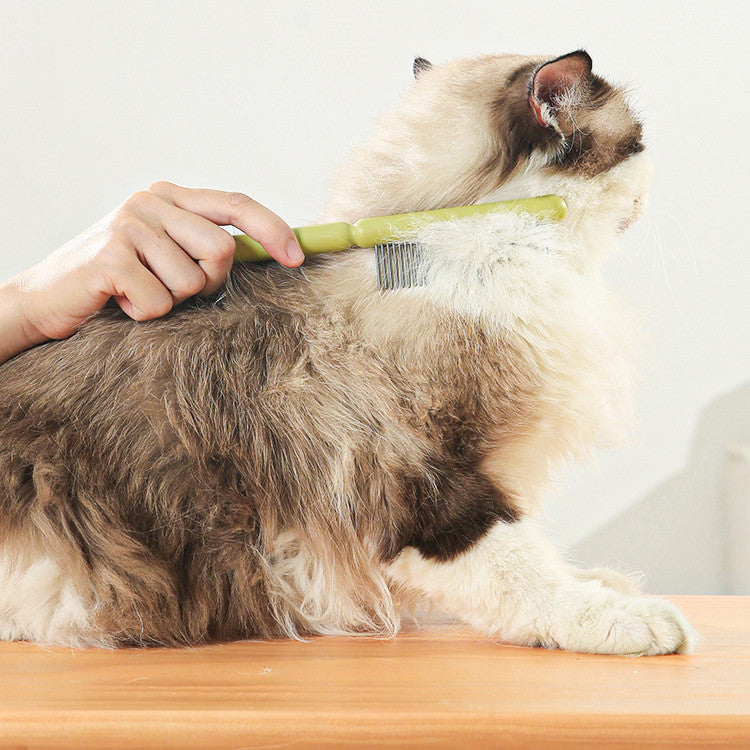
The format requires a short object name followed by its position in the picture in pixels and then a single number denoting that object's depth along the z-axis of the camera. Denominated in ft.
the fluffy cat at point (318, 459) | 2.78
